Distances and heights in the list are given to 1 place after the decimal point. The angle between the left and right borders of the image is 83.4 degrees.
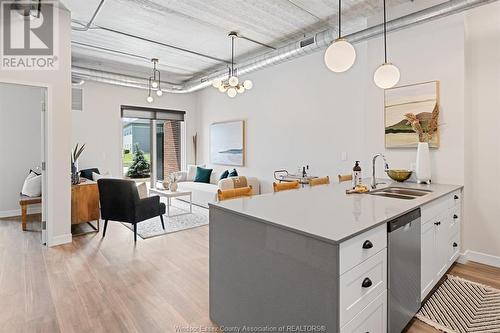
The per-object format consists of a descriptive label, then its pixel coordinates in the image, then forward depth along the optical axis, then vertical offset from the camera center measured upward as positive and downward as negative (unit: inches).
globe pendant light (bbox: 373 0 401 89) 110.0 +34.9
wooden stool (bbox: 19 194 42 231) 179.1 -24.0
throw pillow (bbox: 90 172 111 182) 215.0 -9.5
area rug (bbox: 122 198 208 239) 180.5 -41.5
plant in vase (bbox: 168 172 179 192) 225.0 -16.5
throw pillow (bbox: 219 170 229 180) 269.1 -9.5
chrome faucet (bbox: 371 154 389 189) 120.7 -8.3
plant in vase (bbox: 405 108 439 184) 130.4 +10.6
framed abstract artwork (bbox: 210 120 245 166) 267.6 +21.8
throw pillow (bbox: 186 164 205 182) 304.8 -9.4
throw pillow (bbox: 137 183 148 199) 171.2 -15.8
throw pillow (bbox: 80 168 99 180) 237.9 -7.2
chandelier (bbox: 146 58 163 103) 238.2 +89.4
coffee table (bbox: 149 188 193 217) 213.2 -22.3
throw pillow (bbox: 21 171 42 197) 189.6 -15.0
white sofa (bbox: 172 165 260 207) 224.2 -20.3
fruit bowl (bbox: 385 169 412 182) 133.0 -4.8
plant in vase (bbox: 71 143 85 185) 180.1 -7.3
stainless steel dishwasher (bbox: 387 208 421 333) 70.9 -28.8
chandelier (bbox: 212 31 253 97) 175.9 +50.1
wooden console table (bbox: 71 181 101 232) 174.7 -24.4
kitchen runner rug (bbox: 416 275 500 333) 85.7 -48.6
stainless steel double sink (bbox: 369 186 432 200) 108.7 -11.5
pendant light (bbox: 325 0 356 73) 93.5 +36.8
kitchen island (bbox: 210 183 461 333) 55.4 -22.2
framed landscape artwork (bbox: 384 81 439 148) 134.8 +27.6
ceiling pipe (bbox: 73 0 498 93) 118.6 +69.9
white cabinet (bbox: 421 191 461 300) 91.5 -27.6
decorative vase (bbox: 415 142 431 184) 130.3 -0.5
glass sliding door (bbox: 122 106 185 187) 295.6 +23.9
